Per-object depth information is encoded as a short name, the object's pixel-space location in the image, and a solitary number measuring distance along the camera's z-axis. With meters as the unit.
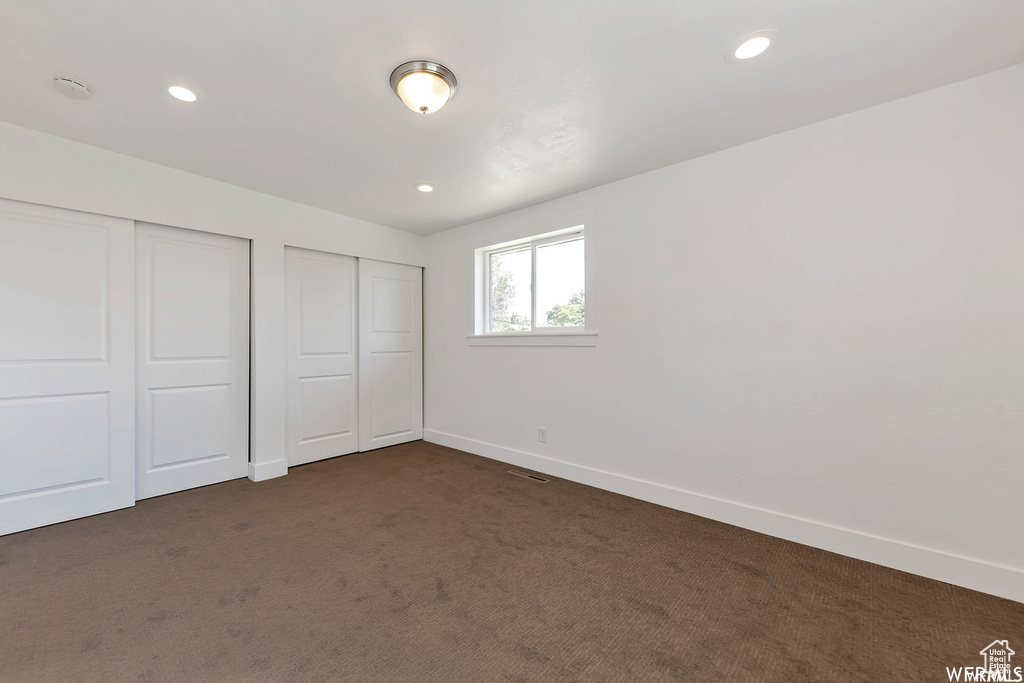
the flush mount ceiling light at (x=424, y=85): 1.85
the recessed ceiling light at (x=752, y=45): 1.68
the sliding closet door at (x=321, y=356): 3.79
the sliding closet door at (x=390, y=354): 4.35
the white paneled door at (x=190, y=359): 2.98
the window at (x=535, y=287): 3.60
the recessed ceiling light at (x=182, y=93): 2.04
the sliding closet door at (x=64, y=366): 2.46
